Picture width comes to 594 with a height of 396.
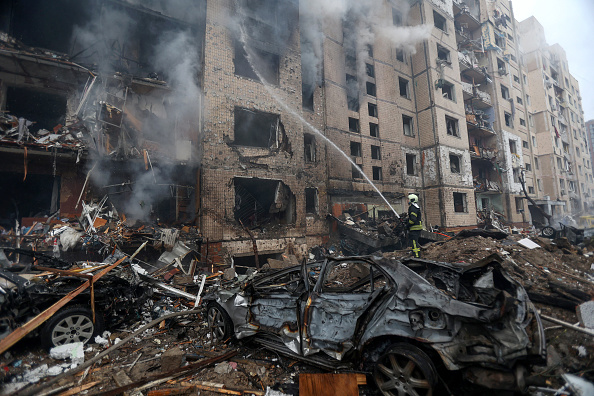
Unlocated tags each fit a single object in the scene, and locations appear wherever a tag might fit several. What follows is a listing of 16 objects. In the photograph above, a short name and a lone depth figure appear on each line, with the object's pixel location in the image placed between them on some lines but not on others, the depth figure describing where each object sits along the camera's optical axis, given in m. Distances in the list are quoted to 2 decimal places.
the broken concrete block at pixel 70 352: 3.99
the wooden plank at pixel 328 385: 2.94
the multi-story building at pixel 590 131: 66.75
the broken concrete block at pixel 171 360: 3.81
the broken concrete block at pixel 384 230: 12.18
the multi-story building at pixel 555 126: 30.12
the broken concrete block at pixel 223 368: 3.69
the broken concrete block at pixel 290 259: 10.67
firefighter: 8.38
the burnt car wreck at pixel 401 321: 2.47
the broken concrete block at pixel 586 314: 3.84
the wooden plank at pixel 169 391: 3.15
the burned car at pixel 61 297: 3.91
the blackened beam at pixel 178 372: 3.24
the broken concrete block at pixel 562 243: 7.69
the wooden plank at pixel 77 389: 3.24
